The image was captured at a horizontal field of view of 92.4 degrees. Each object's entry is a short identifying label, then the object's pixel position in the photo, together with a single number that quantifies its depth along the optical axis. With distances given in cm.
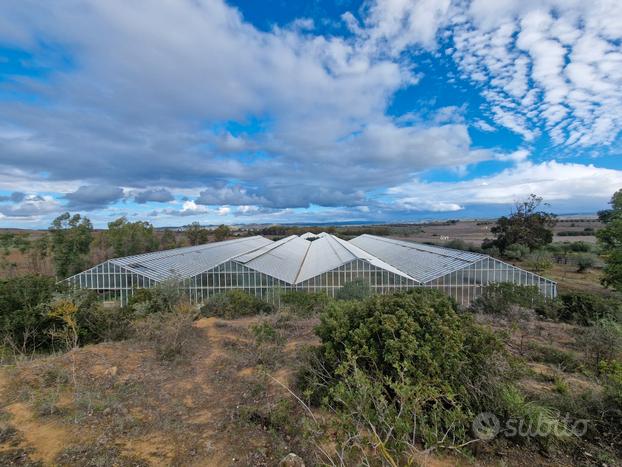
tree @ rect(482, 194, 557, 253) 3856
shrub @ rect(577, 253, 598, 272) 3231
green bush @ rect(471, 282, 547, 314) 1440
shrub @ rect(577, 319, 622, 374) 703
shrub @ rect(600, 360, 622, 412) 426
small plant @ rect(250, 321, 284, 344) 729
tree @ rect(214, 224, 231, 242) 5934
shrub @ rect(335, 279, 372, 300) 1479
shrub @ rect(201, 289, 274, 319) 1297
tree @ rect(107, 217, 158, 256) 3447
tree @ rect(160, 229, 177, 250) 4325
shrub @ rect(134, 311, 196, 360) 709
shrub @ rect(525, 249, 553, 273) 2744
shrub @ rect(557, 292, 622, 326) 1357
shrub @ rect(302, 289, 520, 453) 388
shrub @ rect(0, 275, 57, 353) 851
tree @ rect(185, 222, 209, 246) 5253
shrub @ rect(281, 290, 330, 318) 1319
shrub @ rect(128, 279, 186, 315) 1205
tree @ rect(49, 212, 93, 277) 2681
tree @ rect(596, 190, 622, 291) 1836
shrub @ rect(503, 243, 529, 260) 3672
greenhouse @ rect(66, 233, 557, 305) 1744
